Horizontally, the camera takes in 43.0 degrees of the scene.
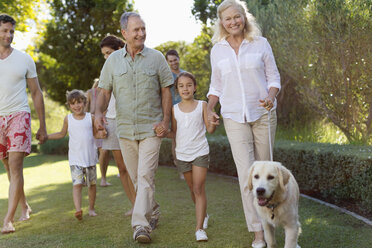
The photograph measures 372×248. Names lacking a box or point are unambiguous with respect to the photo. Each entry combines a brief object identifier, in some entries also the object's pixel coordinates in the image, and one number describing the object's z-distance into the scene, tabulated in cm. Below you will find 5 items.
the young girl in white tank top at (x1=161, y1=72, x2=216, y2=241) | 510
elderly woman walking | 477
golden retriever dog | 405
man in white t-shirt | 573
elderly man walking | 504
